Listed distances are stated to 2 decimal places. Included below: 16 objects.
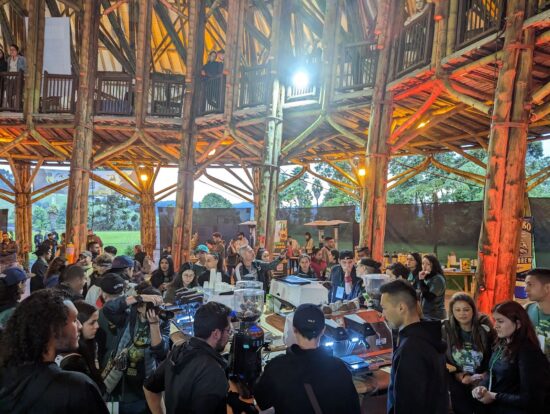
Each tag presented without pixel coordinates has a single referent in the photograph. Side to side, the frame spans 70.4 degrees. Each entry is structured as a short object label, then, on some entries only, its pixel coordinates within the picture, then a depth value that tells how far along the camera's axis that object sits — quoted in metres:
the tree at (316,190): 23.99
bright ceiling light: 10.05
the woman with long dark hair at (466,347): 3.20
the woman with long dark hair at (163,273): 6.50
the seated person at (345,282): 5.42
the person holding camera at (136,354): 2.87
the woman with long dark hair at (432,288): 4.81
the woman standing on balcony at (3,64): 11.47
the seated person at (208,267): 5.67
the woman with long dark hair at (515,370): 2.57
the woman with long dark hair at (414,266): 5.58
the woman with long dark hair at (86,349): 2.13
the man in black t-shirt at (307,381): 1.99
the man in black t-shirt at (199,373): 1.99
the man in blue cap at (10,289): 3.11
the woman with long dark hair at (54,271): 5.21
